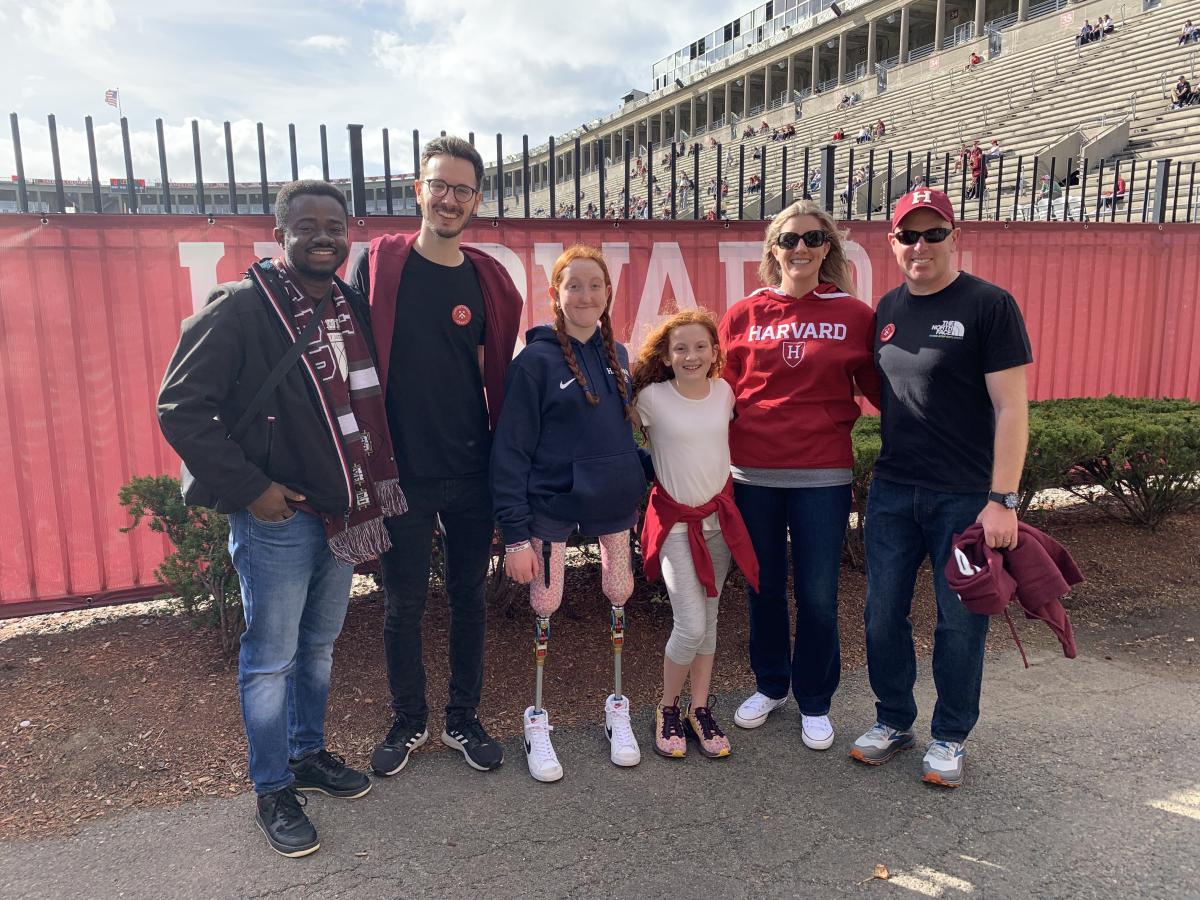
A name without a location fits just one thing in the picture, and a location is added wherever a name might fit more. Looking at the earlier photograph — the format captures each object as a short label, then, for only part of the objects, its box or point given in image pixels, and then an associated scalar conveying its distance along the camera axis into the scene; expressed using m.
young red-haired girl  2.93
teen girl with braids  2.72
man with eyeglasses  2.72
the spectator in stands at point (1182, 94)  21.84
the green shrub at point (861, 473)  4.32
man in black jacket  2.26
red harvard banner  4.03
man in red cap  2.62
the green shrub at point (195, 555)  3.64
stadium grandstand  15.67
